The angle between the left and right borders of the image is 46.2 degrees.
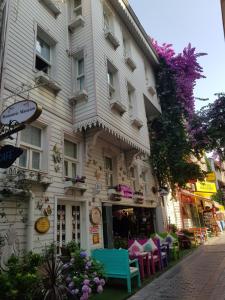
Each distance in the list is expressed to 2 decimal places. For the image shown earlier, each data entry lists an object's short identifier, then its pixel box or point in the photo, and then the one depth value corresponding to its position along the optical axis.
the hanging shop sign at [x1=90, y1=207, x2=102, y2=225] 8.72
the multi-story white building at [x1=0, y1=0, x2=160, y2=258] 6.81
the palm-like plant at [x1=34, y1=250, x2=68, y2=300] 5.12
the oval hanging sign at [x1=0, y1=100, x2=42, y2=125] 4.86
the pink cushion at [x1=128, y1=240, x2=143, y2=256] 8.48
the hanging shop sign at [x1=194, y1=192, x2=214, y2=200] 22.34
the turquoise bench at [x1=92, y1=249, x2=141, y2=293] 6.99
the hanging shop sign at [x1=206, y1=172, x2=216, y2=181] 25.24
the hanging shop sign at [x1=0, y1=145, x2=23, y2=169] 4.61
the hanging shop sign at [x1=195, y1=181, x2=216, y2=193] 22.48
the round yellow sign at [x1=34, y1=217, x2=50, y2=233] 6.61
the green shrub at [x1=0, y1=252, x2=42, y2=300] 4.34
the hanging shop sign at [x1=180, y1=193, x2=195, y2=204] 19.50
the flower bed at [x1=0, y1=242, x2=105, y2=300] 4.54
